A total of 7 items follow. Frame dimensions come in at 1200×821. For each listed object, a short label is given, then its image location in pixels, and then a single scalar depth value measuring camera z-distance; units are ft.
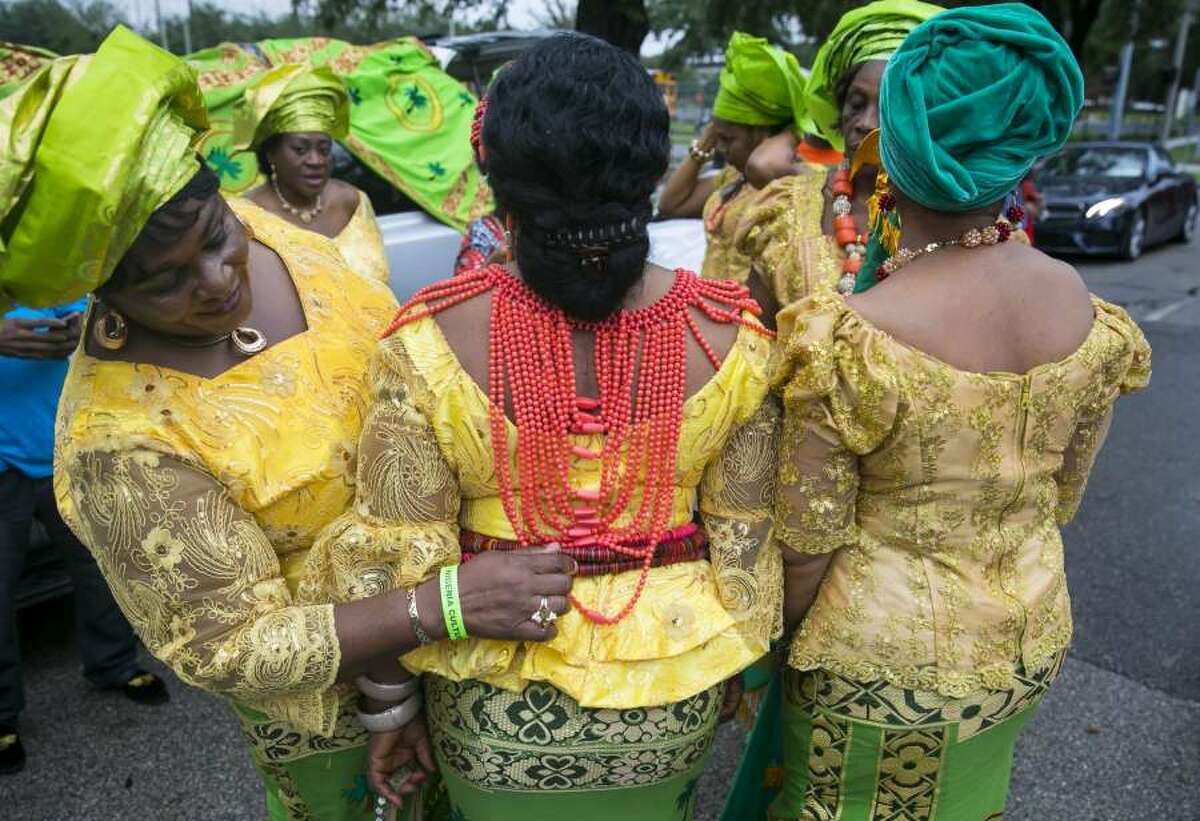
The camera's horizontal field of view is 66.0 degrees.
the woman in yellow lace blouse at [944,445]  4.66
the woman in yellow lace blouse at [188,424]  4.02
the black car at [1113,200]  36.83
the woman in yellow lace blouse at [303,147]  12.90
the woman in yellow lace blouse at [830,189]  7.78
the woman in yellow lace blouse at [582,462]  4.23
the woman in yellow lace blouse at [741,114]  11.27
